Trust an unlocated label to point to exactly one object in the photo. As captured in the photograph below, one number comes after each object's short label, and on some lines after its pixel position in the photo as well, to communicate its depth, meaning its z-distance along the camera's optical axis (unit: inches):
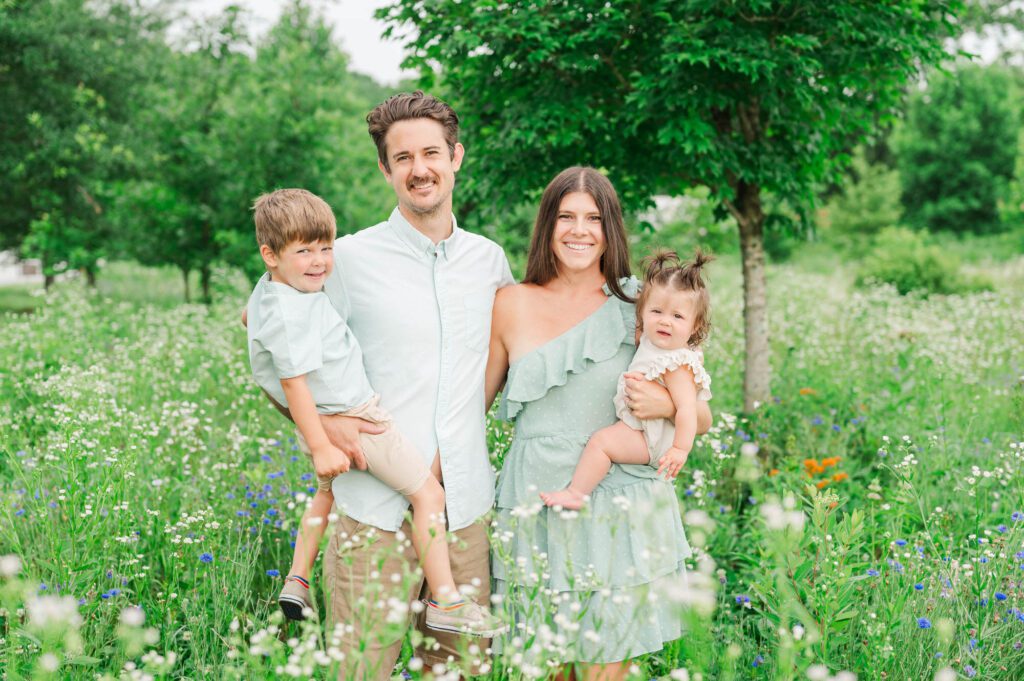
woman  97.4
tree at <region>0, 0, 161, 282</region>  499.5
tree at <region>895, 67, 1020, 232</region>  1022.4
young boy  94.9
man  100.9
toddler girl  100.9
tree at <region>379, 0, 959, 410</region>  166.7
